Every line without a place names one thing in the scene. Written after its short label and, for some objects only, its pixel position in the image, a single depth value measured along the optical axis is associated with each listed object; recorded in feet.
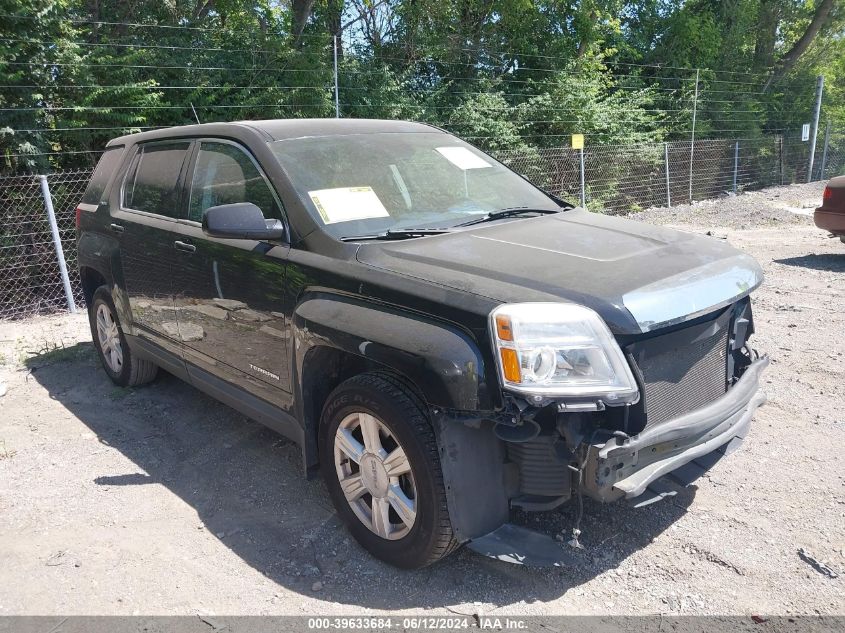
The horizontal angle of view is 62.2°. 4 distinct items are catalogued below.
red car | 29.60
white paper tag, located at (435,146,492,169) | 13.84
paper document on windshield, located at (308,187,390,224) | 11.42
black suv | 8.67
